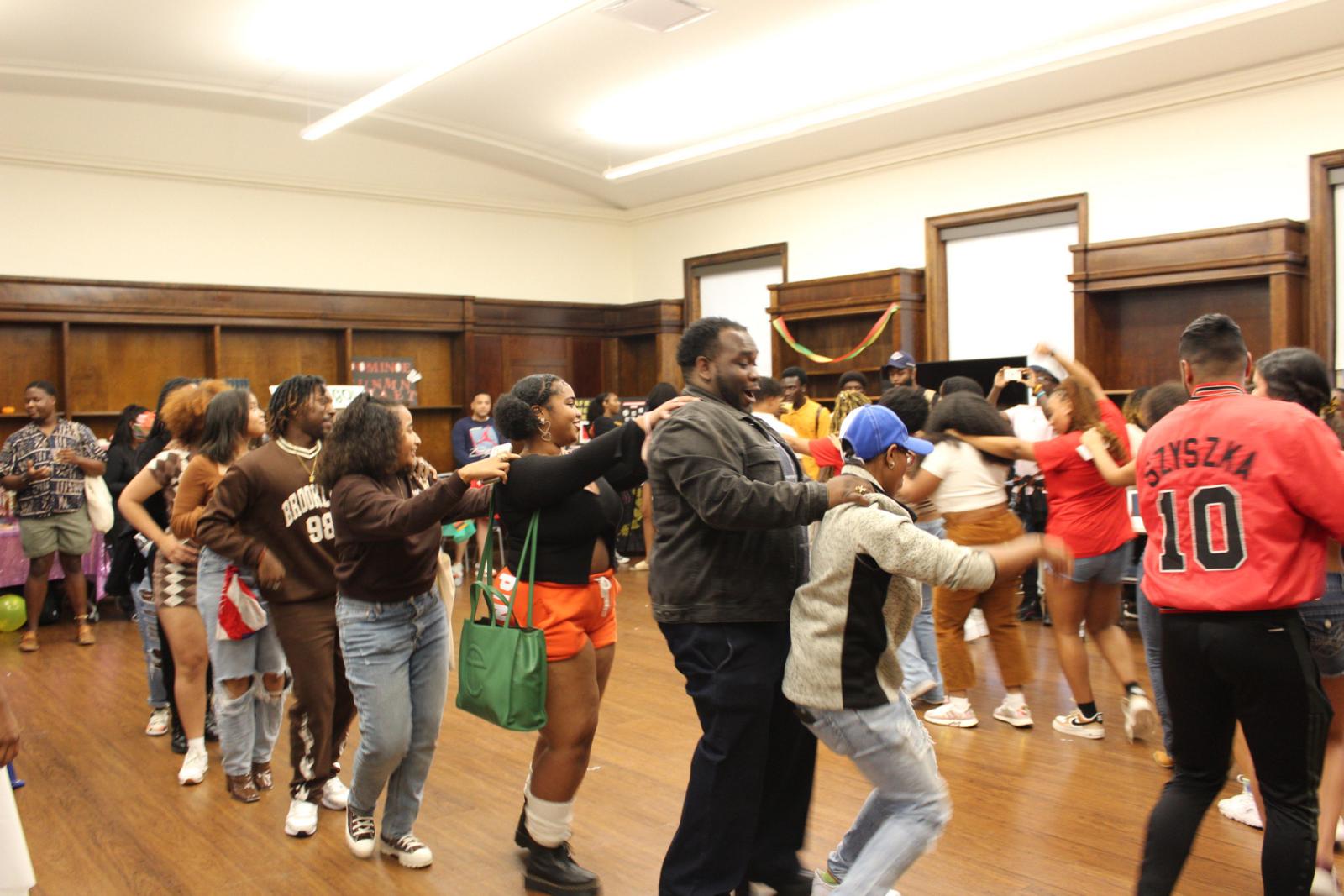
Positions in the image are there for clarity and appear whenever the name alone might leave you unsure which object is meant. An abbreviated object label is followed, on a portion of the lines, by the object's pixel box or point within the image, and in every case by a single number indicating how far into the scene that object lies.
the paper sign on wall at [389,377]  10.91
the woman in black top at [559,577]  2.97
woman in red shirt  4.29
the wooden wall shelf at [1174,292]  7.48
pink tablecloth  7.58
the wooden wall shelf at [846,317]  9.78
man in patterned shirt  6.99
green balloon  7.48
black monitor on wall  8.44
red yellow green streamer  9.77
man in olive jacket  2.57
